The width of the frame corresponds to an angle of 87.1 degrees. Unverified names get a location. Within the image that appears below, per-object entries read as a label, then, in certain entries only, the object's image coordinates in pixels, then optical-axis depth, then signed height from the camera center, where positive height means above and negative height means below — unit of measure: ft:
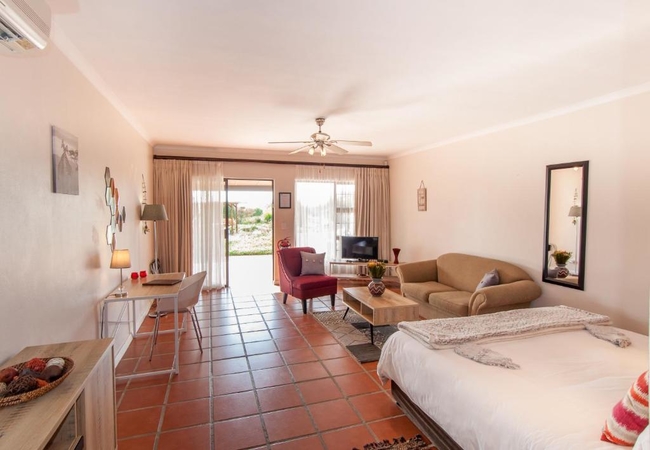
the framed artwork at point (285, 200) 21.85 +0.69
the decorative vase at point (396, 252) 20.90 -2.50
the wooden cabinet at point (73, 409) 3.84 -2.48
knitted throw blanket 7.71 -2.86
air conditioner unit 3.92 +2.26
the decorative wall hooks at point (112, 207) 10.39 +0.10
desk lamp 9.89 -1.49
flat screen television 21.44 -2.31
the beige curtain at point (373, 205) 23.21 +0.41
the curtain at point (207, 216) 20.13 -0.34
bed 4.96 -3.05
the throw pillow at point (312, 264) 17.53 -2.73
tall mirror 11.50 -0.42
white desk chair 11.36 -3.08
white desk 9.57 -2.50
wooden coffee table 12.10 -3.54
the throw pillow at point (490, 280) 13.12 -2.63
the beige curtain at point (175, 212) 19.43 -0.10
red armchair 15.98 -3.37
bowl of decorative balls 4.29 -2.26
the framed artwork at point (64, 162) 6.83 +1.01
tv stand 21.15 -3.60
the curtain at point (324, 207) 22.21 +0.25
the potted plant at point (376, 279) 13.53 -2.75
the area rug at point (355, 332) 11.69 -4.79
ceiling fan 13.16 +2.69
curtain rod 19.74 +3.07
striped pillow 4.34 -2.67
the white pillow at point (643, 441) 3.91 -2.66
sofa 12.14 -3.11
